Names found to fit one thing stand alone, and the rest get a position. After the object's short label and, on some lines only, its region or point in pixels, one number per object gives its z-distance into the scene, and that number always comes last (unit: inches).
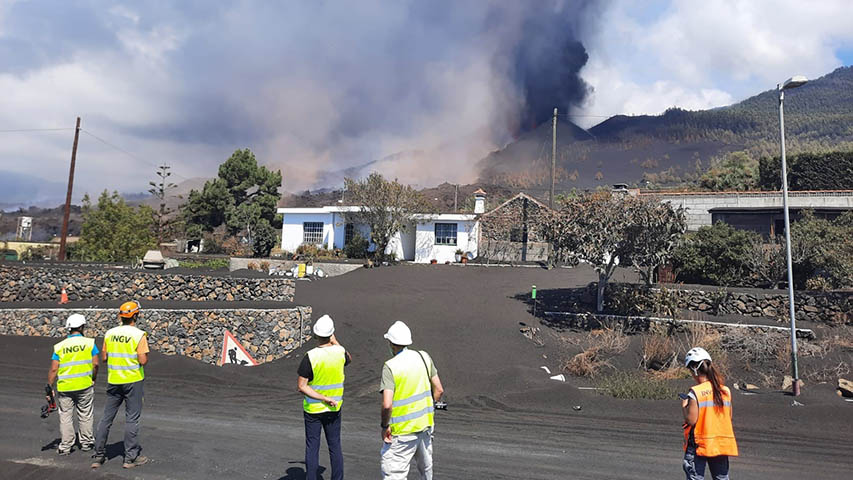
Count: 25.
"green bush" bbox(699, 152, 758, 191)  1477.6
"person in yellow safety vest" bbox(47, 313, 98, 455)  263.6
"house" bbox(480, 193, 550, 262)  1293.1
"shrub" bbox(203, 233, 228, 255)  1780.3
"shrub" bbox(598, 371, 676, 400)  458.9
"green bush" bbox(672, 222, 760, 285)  770.8
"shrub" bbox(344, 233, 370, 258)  1309.1
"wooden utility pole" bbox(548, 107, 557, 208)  1314.0
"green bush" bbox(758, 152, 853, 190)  1259.8
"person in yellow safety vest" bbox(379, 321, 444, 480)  185.9
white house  1312.7
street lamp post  455.2
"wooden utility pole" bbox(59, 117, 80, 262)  1342.3
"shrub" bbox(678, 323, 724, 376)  562.3
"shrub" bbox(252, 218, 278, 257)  1445.6
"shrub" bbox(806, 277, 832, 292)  705.7
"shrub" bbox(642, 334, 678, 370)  564.7
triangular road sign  634.2
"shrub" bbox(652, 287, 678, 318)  693.3
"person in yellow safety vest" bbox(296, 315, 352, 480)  215.2
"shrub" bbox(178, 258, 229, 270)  1334.4
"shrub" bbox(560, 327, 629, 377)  552.1
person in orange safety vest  189.0
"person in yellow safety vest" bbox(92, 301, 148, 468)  251.8
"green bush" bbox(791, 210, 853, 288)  698.8
